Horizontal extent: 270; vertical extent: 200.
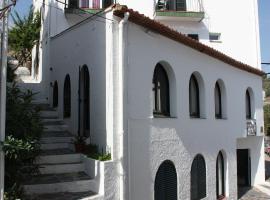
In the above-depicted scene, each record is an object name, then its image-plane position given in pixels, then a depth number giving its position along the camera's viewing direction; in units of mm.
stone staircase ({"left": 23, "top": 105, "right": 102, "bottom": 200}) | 8445
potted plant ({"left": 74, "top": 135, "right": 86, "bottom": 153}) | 10203
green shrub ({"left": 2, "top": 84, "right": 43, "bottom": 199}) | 7020
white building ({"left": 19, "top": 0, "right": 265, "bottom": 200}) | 9438
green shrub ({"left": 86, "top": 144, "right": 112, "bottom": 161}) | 9155
